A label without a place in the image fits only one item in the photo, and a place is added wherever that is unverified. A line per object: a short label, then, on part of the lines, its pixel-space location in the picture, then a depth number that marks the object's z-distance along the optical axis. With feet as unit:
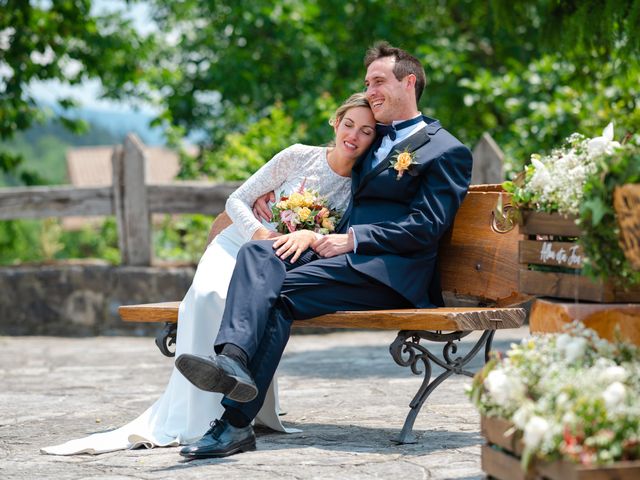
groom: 14.78
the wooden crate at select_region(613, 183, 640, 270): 10.85
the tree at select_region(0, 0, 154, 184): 42.27
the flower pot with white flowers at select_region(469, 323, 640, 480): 9.81
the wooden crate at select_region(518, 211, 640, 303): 12.09
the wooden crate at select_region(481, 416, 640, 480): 9.65
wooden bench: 14.98
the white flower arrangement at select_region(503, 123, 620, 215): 12.10
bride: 15.81
